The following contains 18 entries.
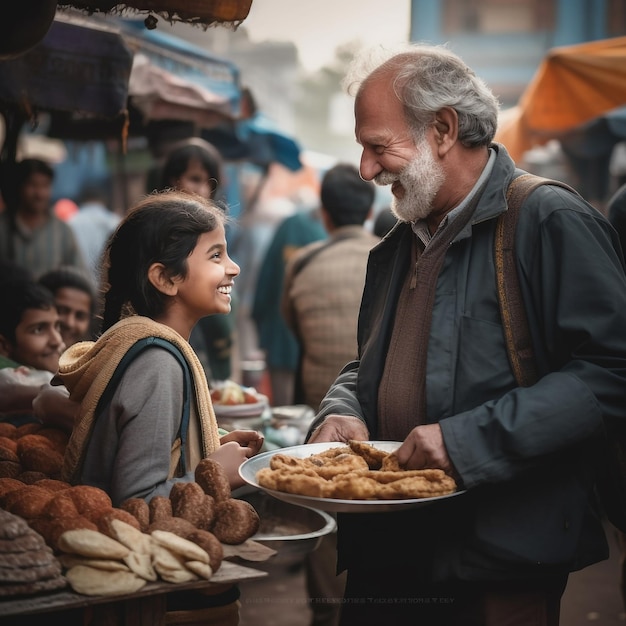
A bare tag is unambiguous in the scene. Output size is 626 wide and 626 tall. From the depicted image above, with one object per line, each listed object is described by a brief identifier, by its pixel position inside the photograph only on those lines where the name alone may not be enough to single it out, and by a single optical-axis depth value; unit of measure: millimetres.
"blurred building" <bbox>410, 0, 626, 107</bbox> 23156
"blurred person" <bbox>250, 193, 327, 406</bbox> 7383
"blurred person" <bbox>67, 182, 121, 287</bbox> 8858
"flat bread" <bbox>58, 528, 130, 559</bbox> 2023
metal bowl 2312
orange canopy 7156
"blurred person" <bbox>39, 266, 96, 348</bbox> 5172
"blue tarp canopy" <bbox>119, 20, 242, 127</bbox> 5480
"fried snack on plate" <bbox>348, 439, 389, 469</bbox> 2527
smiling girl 2576
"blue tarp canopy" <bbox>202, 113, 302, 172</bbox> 8438
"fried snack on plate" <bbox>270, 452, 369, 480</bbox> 2400
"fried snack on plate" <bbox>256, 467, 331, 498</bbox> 2242
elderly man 2350
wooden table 1883
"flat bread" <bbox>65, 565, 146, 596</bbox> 1946
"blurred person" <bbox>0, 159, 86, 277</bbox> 6738
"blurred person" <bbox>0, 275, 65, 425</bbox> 4352
